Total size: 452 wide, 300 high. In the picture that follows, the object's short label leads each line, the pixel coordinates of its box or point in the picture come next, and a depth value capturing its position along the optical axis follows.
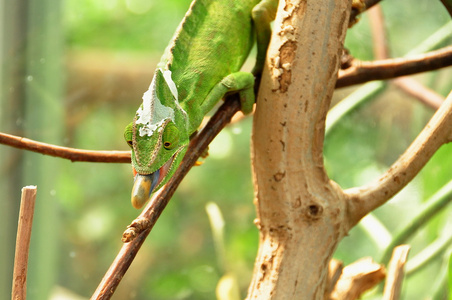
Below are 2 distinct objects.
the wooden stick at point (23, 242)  1.40
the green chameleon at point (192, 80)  1.44
